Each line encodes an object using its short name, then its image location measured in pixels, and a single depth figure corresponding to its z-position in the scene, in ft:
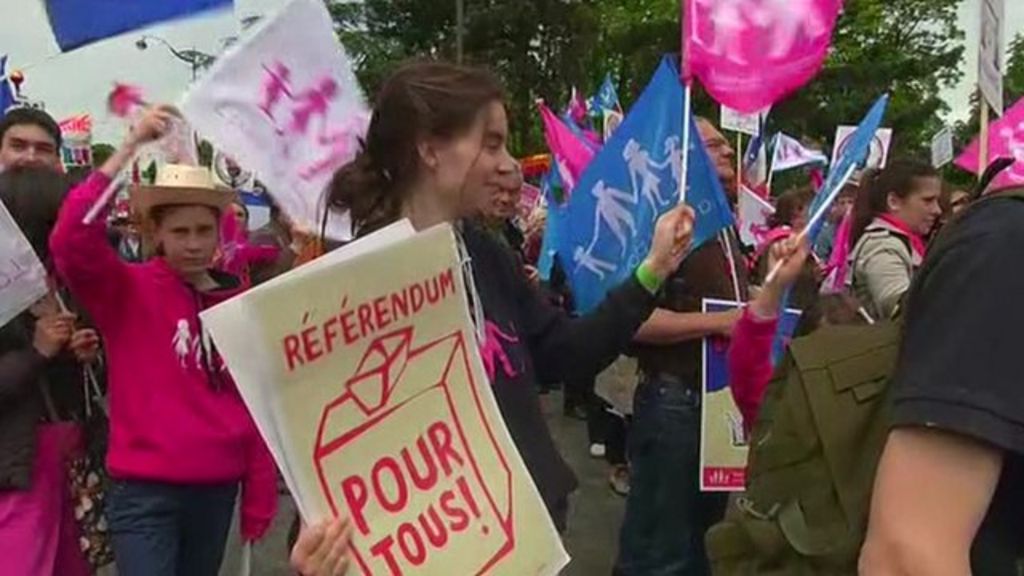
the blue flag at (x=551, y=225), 16.68
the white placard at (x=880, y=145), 26.79
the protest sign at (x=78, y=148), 20.34
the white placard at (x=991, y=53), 8.23
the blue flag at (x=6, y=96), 17.39
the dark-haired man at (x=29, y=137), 14.42
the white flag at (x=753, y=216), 25.52
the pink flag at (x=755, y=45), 11.41
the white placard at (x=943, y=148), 25.08
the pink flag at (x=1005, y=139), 15.17
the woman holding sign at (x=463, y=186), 7.80
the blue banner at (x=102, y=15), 10.47
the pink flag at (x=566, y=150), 23.72
